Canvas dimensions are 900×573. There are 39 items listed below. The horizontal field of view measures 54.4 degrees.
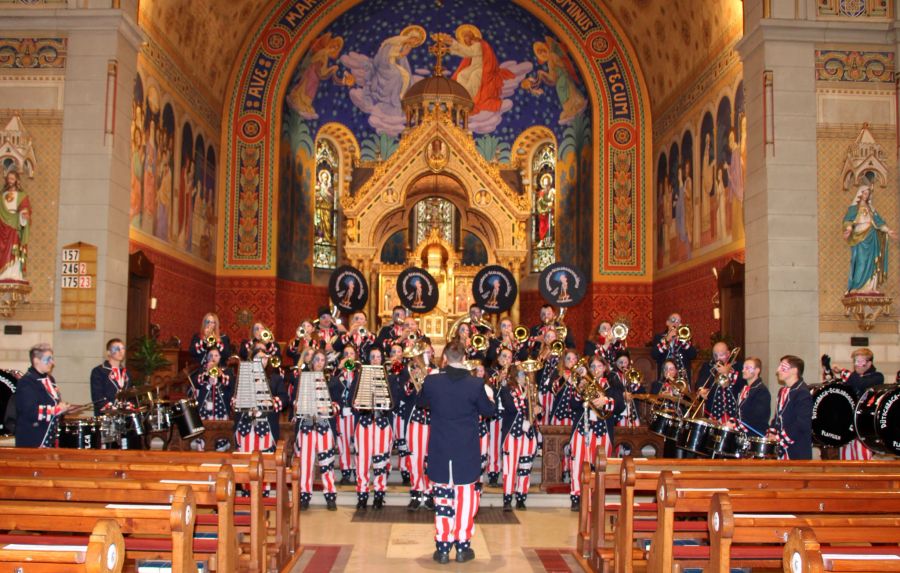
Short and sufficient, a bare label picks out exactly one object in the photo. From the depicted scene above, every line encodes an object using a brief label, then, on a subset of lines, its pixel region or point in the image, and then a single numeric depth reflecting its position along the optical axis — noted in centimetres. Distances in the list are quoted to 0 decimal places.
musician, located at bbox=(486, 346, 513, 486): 1032
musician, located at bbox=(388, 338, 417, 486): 1030
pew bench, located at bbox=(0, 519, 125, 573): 324
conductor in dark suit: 754
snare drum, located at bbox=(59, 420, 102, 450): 859
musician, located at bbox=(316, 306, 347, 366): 1139
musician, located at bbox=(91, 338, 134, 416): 976
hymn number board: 1214
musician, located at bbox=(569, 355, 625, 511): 1023
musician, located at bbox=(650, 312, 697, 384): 1245
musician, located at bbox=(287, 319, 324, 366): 1097
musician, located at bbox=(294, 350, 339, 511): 996
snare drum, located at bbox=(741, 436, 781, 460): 816
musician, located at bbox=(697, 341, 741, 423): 1002
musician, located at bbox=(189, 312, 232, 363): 1128
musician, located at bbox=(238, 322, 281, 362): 1073
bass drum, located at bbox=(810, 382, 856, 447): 953
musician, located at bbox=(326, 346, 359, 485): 1040
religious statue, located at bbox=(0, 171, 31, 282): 1208
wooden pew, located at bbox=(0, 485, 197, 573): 413
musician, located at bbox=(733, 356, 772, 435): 882
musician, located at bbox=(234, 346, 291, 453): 983
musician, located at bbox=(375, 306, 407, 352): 1152
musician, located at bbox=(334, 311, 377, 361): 1152
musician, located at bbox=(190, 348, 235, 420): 1141
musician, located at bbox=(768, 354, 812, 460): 816
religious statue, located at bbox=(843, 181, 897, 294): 1208
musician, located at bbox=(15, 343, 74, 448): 832
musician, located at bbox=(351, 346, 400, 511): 1004
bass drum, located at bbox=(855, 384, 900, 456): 859
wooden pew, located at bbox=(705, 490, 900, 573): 418
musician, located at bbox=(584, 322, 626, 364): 1238
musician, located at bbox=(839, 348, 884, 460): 1036
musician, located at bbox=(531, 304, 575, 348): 1227
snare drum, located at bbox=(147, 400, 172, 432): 923
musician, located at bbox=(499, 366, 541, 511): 1021
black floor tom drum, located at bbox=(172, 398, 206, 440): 952
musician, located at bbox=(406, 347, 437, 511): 1006
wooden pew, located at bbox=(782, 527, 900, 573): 343
